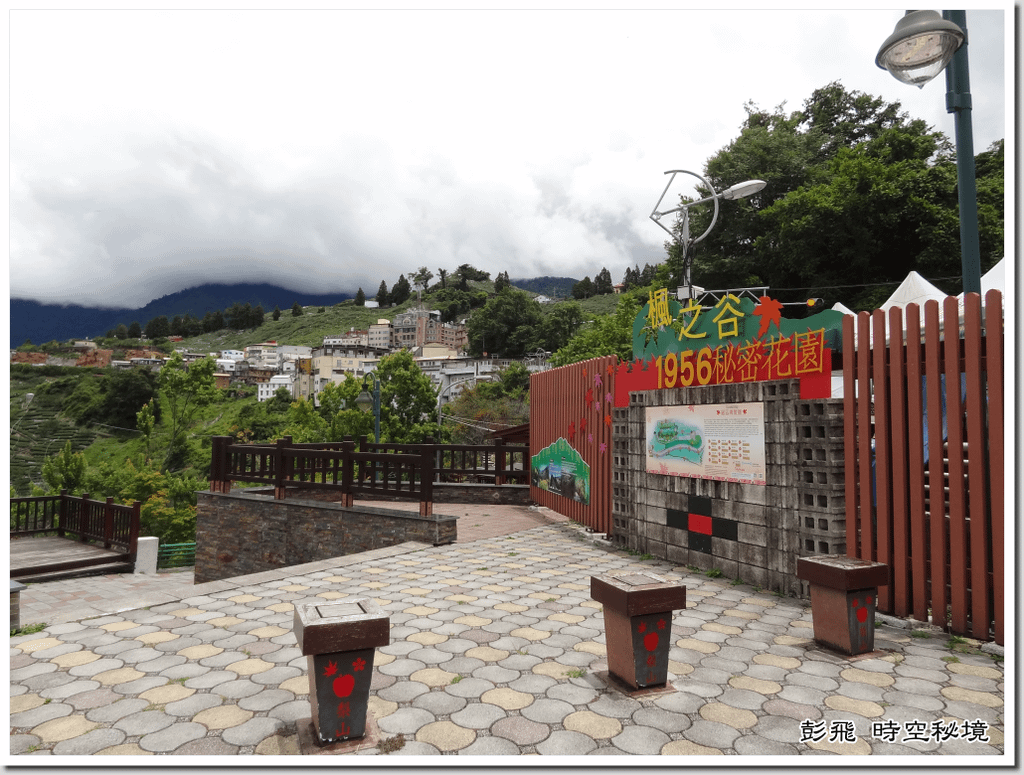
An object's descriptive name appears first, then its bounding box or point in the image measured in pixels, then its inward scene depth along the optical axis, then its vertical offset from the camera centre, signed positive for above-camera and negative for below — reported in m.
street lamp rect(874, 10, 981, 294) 4.36 +2.64
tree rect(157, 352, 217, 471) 36.72 +1.62
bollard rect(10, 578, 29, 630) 4.99 -1.68
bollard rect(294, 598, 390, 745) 2.97 -1.28
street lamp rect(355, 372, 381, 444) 19.53 +0.22
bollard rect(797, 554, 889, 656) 4.18 -1.34
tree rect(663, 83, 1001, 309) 25.95 +9.17
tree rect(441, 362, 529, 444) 42.66 +0.16
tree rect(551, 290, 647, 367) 29.00 +3.68
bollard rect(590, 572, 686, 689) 3.61 -1.32
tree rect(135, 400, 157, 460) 37.16 -0.68
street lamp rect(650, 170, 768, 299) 10.00 +3.64
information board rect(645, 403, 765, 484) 6.15 -0.36
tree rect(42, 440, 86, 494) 25.30 -2.69
